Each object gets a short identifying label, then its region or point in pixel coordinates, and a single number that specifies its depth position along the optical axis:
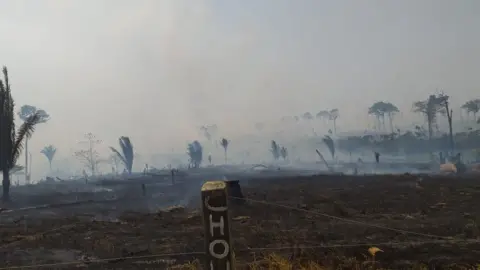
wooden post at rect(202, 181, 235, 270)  3.47
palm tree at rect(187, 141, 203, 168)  83.86
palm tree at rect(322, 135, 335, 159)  79.00
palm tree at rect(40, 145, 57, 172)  92.55
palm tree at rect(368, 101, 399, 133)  88.81
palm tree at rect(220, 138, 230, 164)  89.37
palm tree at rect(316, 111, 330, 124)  107.69
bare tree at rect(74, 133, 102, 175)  83.82
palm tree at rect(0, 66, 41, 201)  23.28
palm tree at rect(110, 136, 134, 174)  68.13
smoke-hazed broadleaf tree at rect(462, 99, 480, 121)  74.72
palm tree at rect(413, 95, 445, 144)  63.06
